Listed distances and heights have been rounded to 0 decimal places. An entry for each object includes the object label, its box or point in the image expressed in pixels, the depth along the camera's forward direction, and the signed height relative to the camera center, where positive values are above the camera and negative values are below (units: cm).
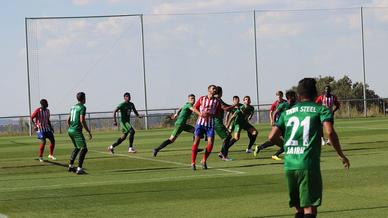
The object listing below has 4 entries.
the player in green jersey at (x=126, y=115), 2510 -44
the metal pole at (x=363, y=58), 5147 +239
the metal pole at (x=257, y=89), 5016 +55
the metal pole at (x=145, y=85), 4844 +99
